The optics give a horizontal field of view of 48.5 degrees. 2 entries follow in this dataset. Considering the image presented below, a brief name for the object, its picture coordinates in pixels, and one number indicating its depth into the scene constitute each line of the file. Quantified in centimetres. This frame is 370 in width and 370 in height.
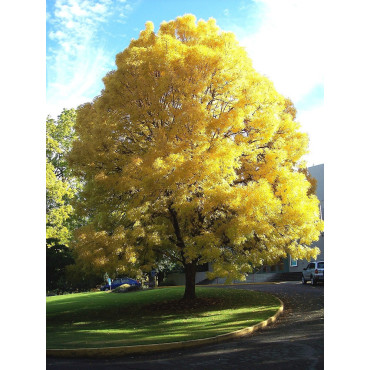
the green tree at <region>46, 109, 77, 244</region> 1834
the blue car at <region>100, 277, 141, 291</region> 2688
